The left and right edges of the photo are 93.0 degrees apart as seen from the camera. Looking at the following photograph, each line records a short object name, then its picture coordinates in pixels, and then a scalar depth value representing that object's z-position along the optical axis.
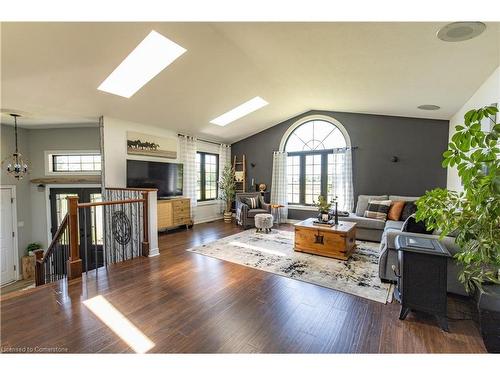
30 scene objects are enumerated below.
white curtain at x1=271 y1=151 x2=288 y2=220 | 6.70
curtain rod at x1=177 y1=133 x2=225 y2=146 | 6.09
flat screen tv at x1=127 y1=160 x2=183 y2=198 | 5.00
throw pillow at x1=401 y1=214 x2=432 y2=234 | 2.90
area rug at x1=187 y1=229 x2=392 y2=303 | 2.77
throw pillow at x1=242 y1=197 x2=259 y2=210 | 6.17
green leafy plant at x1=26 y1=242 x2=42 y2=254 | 5.61
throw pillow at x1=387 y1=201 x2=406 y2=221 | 4.59
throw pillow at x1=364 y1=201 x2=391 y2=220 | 4.69
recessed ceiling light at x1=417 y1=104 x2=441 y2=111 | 4.03
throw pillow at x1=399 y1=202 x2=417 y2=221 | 4.50
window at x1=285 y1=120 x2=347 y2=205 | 6.08
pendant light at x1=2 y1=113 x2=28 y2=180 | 4.30
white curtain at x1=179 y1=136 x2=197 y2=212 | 6.18
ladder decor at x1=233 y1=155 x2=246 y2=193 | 7.42
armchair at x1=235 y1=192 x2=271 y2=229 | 5.85
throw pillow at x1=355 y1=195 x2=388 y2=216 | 5.18
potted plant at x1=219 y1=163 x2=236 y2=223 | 7.03
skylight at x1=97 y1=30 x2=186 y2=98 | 3.26
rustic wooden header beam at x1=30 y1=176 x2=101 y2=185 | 5.57
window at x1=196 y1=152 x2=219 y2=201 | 6.93
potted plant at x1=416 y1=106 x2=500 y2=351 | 1.31
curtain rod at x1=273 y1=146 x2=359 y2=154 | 5.79
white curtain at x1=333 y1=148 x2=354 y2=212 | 5.74
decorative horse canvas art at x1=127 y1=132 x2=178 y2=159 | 5.11
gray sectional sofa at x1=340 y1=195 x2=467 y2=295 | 2.41
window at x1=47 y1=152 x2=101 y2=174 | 5.86
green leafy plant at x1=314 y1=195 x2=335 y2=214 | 4.00
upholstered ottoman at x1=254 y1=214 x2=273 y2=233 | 5.33
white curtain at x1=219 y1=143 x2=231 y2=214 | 7.48
